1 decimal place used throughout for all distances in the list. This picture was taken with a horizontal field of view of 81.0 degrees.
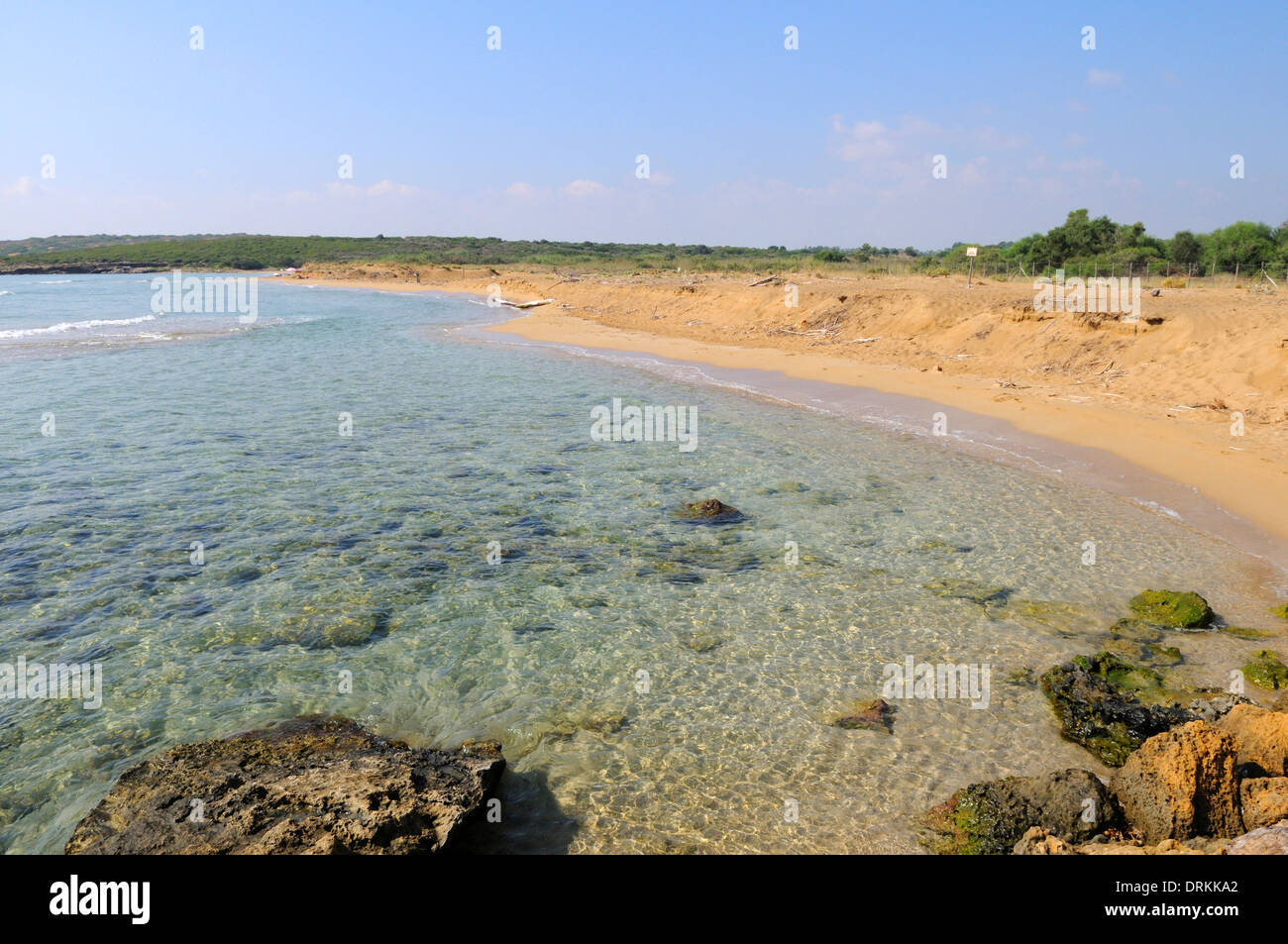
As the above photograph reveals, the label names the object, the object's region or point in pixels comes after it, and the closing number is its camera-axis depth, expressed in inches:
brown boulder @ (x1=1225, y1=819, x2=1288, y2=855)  159.6
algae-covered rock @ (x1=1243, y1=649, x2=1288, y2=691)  284.8
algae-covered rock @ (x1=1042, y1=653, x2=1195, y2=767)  252.7
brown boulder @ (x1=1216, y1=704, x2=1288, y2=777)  219.8
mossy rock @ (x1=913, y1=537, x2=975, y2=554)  419.4
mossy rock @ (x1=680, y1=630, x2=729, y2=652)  322.7
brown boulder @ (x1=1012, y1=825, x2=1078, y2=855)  183.2
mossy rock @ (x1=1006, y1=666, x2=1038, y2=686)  294.3
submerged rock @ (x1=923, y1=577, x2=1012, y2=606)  364.8
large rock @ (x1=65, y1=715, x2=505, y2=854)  177.3
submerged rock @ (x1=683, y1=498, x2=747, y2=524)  471.5
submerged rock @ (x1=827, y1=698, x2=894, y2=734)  267.7
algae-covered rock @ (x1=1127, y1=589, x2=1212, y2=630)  330.0
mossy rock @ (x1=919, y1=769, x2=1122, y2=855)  203.9
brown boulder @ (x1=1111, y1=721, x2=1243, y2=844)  196.5
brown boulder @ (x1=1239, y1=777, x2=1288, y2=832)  197.9
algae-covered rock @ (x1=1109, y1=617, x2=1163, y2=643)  325.1
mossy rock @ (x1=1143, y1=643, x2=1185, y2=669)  305.3
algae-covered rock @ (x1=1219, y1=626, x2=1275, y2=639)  322.2
